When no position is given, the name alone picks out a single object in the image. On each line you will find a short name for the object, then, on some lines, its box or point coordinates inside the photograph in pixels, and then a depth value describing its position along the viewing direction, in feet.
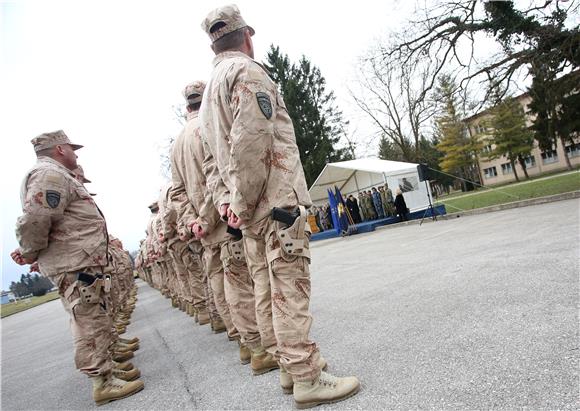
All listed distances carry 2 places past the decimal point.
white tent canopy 57.41
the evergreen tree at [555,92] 37.93
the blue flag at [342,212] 58.58
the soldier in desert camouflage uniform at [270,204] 7.09
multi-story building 151.94
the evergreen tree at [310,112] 114.83
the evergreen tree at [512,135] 139.74
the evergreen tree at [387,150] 181.01
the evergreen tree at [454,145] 154.20
